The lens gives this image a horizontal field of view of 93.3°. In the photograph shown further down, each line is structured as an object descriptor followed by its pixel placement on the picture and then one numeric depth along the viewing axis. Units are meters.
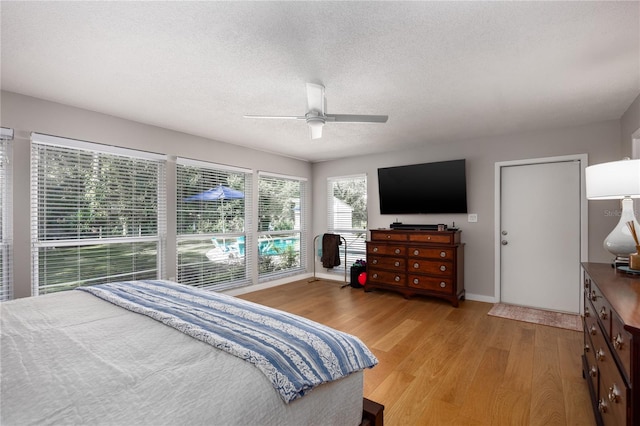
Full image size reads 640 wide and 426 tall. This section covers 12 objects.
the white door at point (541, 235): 3.82
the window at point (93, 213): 3.01
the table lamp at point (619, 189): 1.75
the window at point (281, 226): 5.31
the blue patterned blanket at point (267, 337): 1.13
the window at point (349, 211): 5.69
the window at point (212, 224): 4.19
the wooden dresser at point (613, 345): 1.05
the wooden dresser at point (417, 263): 4.18
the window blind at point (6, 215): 2.80
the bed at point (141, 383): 0.86
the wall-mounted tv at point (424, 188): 4.50
